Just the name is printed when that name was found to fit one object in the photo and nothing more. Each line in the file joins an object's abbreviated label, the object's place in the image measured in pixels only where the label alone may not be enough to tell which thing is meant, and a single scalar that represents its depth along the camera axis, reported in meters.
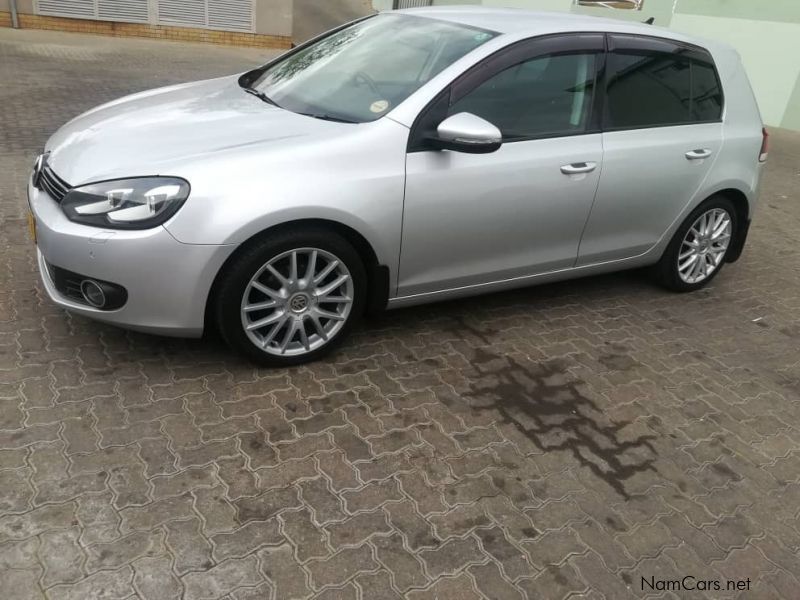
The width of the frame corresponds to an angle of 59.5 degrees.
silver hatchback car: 3.01
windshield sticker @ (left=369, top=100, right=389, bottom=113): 3.51
